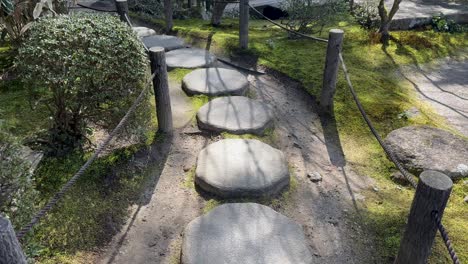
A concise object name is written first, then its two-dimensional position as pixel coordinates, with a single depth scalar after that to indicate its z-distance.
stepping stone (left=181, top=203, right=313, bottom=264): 2.88
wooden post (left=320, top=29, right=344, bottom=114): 4.67
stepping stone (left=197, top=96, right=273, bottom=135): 4.55
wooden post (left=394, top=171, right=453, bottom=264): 2.12
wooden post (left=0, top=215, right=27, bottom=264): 1.53
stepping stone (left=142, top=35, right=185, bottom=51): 7.02
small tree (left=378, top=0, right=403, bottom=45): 7.08
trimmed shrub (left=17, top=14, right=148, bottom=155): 3.40
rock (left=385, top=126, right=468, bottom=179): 4.02
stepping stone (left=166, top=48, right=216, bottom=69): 6.20
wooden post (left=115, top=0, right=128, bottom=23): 6.12
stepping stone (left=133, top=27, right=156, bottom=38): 7.71
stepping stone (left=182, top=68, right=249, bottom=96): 5.39
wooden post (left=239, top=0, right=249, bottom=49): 6.55
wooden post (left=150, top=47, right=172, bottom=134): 4.02
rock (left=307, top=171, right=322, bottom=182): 4.00
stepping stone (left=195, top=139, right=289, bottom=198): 3.58
